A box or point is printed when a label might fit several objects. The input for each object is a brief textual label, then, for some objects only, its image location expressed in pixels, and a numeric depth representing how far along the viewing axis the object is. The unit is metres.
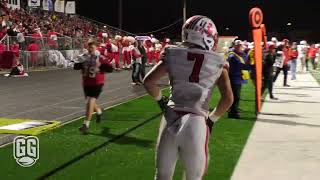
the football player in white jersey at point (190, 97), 3.89
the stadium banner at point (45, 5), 41.41
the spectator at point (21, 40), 25.99
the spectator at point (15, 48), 24.81
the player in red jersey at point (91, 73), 9.31
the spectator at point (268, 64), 15.05
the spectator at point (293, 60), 22.94
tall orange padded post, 11.78
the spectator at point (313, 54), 35.82
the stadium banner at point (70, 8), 44.41
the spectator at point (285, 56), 19.25
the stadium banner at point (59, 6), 43.00
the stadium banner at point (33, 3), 37.31
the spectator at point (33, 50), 27.42
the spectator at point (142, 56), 19.26
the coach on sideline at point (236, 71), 11.78
